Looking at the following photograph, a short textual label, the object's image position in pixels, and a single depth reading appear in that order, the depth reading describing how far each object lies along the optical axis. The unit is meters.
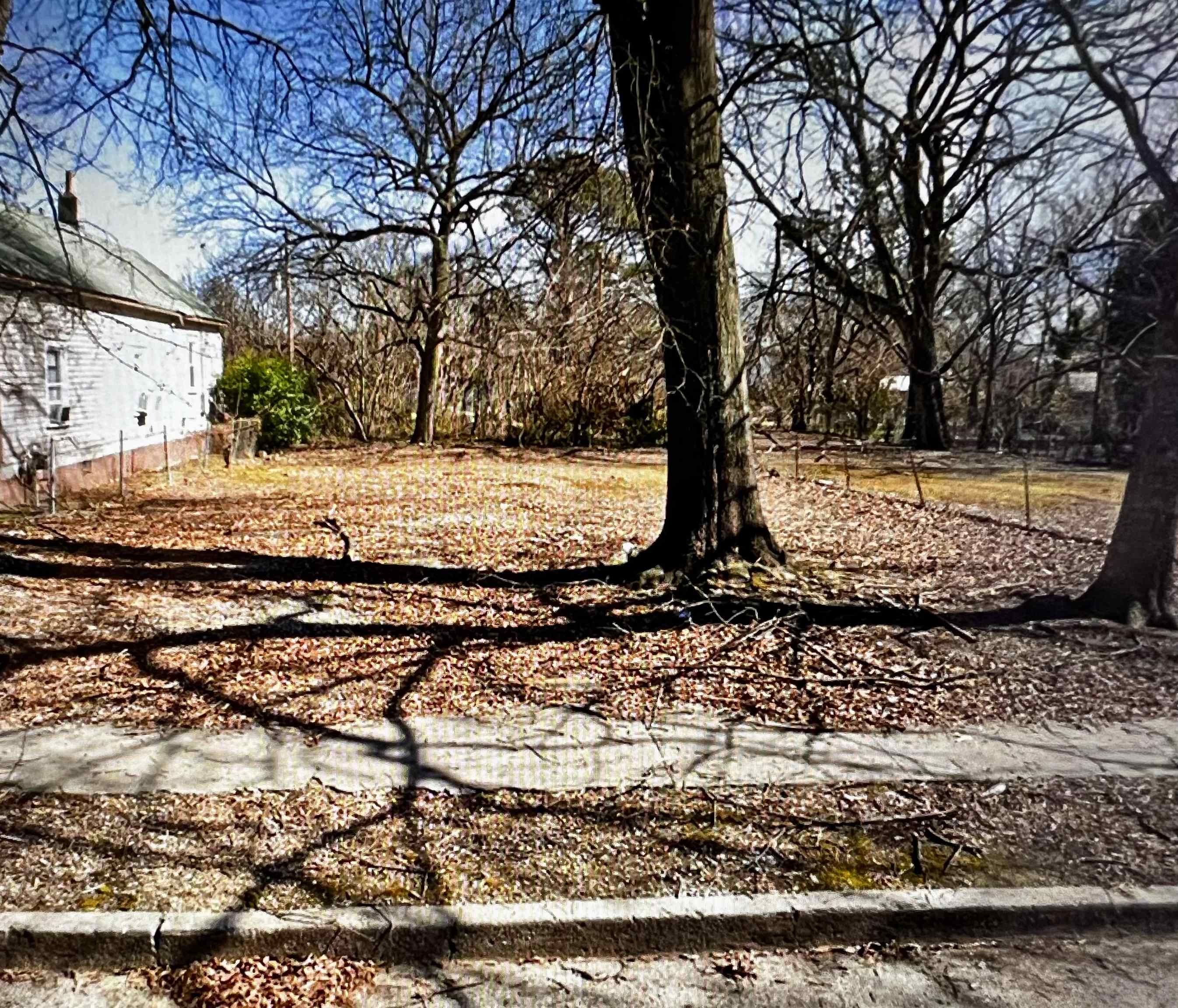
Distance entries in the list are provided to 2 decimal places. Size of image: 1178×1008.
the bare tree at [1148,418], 5.20
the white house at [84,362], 10.22
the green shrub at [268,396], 20.69
